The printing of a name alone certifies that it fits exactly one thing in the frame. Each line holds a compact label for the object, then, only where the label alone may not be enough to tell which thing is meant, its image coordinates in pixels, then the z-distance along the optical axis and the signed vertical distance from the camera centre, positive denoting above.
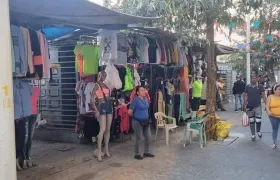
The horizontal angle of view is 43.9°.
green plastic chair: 8.30 -1.32
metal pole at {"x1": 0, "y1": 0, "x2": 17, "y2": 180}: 2.74 -0.22
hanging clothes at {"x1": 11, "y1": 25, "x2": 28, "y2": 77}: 5.56 +0.38
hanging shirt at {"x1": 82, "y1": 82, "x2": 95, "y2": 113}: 7.97 -0.48
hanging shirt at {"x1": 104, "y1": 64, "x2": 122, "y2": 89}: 7.73 -0.09
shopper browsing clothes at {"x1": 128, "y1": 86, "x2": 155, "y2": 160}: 7.16 -0.88
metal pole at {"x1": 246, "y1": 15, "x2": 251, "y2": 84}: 14.03 +0.32
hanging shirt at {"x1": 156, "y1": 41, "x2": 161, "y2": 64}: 9.45 +0.55
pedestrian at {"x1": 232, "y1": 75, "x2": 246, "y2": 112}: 16.27 -0.80
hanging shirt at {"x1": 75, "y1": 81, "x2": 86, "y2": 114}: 8.11 -0.49
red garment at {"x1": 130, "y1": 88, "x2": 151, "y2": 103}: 8.83 -0.51
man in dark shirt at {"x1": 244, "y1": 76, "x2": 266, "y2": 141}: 8.86 -0.78
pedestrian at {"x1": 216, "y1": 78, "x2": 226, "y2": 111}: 16.52 -1.24
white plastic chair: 8.60 -1.28
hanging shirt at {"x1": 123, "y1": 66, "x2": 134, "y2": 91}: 8.60 -0.16
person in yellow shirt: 8.00 -0.88
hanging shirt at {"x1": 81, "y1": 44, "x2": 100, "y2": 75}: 7.61 +0.35
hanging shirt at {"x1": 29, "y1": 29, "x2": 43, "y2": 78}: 6.13 +0.38
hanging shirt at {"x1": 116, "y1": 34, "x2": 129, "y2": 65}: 8.36 +0.60
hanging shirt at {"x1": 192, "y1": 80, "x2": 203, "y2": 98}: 12.07 -0.54
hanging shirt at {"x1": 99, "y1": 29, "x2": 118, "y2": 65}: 7.51 +0.64
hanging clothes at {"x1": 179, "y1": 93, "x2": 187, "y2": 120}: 11.02 -1.10
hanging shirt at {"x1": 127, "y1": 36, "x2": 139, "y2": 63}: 8.69 +0.56
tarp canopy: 5.01 +0.97
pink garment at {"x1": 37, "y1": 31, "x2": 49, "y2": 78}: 6.21 +0.38
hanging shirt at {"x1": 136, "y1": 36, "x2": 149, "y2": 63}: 8.96 +0.63
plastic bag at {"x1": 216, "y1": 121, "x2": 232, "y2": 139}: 9.08 -1.52
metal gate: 8.75 -0.41
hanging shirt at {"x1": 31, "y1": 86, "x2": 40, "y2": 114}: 6.62 -0.49
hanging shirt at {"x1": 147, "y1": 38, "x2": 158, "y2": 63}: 9.24 +0.61
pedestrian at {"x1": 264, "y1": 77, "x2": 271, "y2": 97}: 22.34 -0.69
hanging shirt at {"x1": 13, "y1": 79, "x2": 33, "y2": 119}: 6.08 -0.42
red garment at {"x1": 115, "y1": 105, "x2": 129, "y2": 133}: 8.59 -1.07
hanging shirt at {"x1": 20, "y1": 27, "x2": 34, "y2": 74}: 5.88 +0.44
